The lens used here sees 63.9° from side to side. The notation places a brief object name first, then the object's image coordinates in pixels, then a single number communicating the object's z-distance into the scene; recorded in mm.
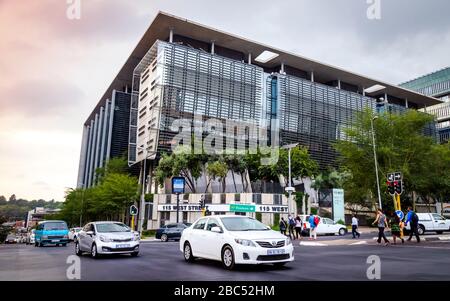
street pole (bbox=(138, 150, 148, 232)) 51781
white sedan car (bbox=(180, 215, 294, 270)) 9070
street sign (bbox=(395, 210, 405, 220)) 19375
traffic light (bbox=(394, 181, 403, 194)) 20125
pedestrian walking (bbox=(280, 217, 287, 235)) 27969
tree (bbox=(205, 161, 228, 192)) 48281
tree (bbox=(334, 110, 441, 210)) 37531
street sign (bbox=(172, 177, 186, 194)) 38353
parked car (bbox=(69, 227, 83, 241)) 35888
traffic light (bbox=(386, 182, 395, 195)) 20281
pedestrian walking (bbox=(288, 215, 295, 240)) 26408
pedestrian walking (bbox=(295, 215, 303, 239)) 26266
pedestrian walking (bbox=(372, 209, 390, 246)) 18172
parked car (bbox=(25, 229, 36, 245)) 34262
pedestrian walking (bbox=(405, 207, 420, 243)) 18609
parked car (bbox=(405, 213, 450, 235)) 28922
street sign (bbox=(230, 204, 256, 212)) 45656
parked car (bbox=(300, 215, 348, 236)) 33156
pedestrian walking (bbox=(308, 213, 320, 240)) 25384
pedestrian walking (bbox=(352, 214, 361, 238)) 26016
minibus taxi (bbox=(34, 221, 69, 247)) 23531
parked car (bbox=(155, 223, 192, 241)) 29188
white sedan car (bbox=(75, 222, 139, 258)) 12891
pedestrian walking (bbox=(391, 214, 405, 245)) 18906
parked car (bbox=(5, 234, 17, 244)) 56278
